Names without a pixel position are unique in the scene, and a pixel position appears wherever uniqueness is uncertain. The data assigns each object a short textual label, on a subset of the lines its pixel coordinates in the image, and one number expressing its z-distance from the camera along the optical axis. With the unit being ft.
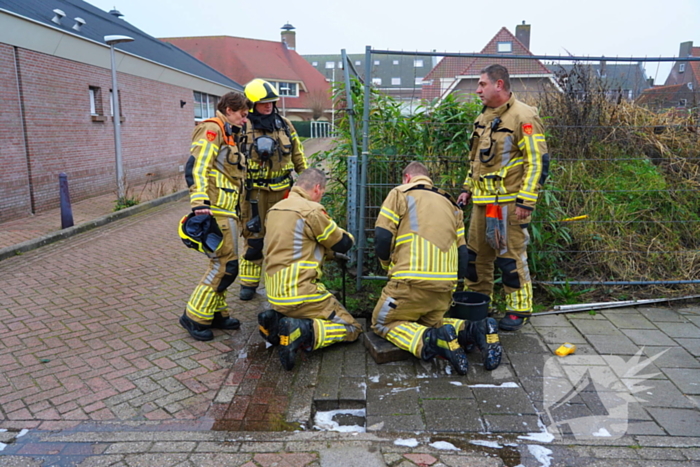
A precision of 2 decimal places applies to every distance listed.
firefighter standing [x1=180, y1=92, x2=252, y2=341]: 13.97
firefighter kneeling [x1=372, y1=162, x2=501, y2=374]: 12.42
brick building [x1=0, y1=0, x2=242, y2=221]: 31.65
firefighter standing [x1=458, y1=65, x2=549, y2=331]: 13.71
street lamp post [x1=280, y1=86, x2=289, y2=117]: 139.03
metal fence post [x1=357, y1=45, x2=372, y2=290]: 15.57
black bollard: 27.81
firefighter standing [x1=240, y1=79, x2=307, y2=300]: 16.42
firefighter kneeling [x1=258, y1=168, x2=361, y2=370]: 12.77
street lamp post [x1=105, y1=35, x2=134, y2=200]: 35.60
